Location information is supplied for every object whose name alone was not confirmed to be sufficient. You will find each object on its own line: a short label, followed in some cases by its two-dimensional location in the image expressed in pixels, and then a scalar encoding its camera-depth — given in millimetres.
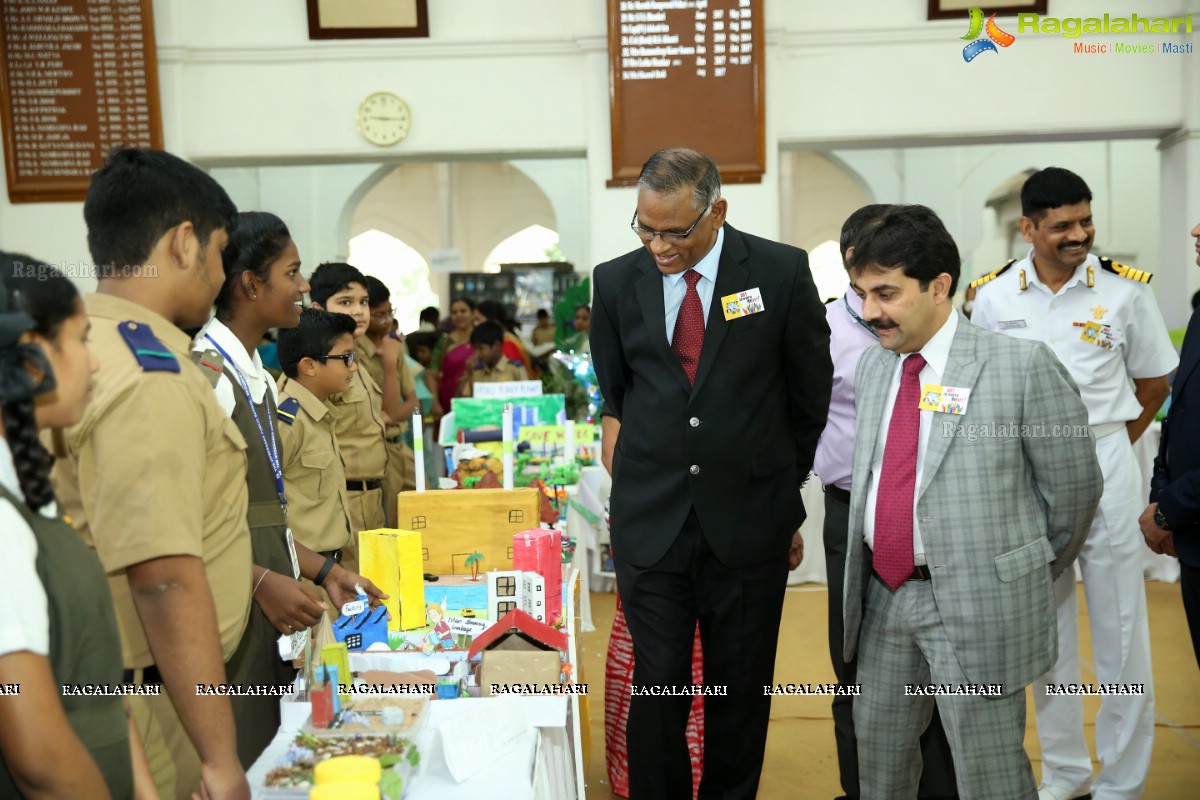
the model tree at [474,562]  2920
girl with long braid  1173
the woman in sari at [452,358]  7348
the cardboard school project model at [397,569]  2473
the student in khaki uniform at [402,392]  4809
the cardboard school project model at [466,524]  2924
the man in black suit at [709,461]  2471
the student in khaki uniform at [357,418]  3961
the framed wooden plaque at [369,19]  6074
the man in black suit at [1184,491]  2582
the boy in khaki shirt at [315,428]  2863
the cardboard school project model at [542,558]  2574
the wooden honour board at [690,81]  5922
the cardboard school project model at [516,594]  2422
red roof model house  2035
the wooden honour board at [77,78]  5973
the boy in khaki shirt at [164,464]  1446
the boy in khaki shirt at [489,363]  6809
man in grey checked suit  2086
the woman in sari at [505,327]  7691
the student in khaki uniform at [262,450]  1972
